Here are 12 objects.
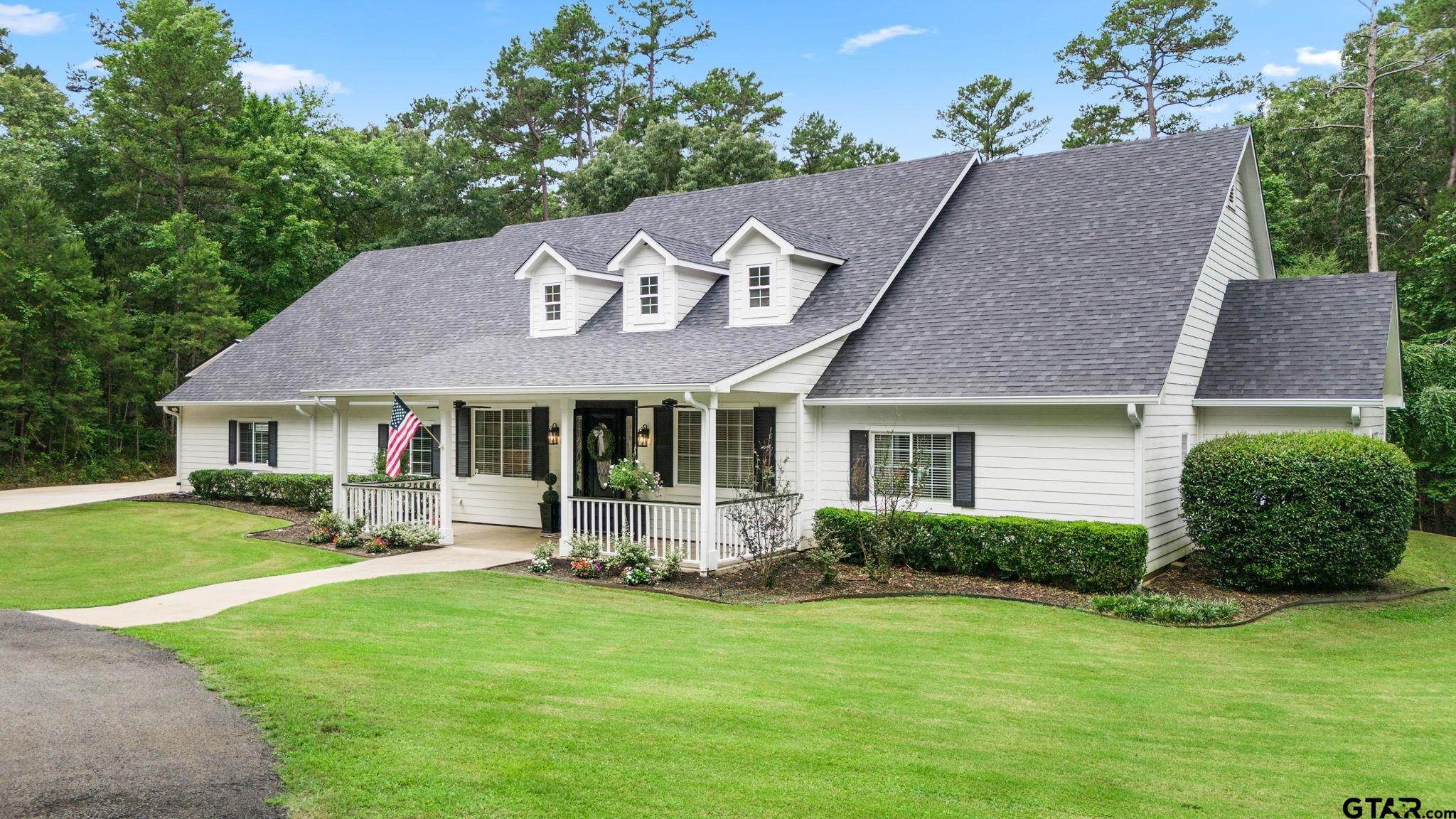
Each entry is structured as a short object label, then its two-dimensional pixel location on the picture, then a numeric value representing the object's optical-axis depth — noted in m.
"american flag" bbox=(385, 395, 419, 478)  15.87
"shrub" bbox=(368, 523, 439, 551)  16.36
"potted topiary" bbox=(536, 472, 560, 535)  17.77
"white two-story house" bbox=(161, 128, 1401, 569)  13.55
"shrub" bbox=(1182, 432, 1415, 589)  12.12
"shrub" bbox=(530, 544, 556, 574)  14.17
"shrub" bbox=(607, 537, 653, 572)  13.70
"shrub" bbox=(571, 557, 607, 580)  13.88
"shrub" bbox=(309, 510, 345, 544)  17.11
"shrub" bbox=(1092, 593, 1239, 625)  11.12
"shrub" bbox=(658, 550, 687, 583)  13.56
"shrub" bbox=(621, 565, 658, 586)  13.30
